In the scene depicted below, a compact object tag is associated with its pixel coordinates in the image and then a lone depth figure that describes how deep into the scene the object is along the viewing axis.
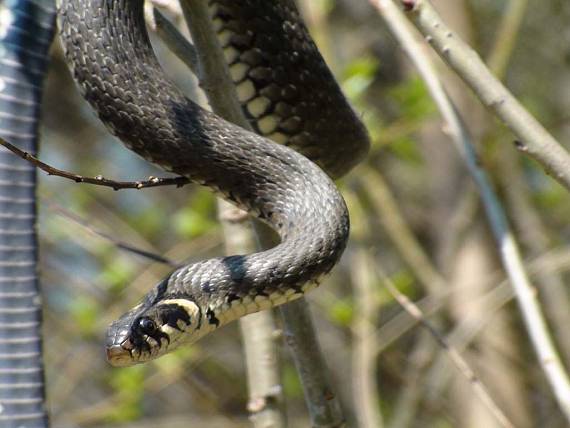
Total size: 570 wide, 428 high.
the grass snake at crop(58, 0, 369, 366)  5.22
